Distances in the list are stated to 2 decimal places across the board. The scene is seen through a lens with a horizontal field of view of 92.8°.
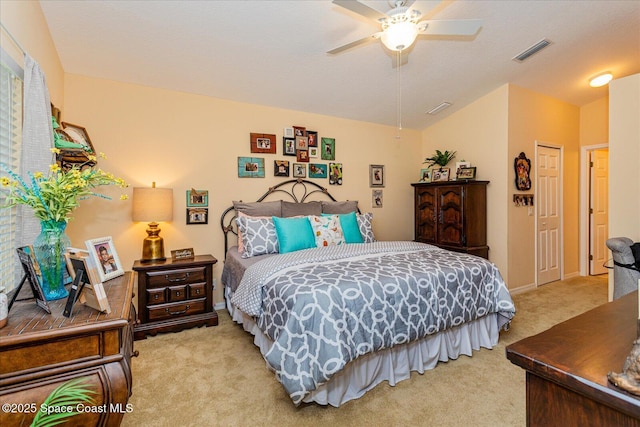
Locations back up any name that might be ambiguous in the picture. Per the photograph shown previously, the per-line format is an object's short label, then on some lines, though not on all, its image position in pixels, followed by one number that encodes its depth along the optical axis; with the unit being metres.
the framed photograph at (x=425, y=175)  4.66
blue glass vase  1.35
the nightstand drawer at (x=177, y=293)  2.89
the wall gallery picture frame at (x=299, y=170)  4.02
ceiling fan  1.90
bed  1.74
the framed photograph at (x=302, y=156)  4.02
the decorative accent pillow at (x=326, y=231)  3.21
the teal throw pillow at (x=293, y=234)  3.03
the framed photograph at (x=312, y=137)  4.07
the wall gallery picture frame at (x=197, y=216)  3.41
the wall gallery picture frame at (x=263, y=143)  3.73
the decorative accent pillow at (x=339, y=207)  3.91
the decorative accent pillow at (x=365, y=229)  3.55
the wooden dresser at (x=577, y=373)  0.62
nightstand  2.79
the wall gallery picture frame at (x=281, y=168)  3.87
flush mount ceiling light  3.97
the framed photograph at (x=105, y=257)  1.64
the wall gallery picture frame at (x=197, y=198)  3.40
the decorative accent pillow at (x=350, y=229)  3.41
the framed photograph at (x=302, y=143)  4.00
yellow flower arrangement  1.34
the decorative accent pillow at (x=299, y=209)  3.62
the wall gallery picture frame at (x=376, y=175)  4.60
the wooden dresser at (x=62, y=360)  0.98
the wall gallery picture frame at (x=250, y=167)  3.67
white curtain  1.68
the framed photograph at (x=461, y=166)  4.27
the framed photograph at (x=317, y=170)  4.12
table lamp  2.88
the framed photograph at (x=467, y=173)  4.12
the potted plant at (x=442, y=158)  4.51
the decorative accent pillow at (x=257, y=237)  3.01
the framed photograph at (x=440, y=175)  4.38
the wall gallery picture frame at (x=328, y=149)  4.19
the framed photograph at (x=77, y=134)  2.53
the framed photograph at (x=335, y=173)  4.27
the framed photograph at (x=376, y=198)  4.62
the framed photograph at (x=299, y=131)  3.97
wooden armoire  3.94
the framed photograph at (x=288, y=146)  3.92
